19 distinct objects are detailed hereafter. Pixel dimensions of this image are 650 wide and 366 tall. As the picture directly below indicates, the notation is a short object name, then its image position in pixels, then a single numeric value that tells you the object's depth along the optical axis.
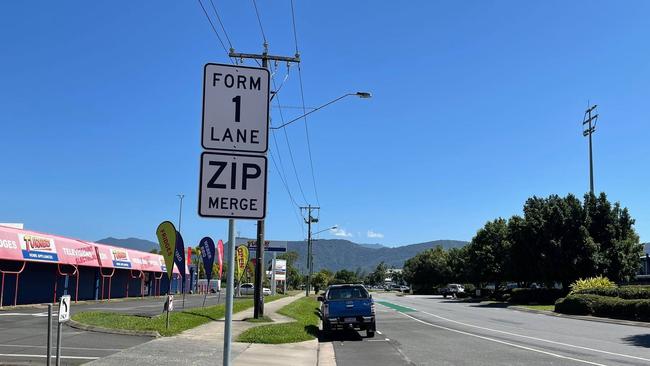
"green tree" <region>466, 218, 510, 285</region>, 59.59
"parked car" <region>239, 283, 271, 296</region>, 74.62
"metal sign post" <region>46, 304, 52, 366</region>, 7.13
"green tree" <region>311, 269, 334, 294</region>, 131.23
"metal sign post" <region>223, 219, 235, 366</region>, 4.37
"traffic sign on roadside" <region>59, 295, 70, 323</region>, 7.28
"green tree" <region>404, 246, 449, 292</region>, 99.59
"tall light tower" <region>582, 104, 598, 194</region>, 47.41
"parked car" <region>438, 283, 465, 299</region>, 69.12
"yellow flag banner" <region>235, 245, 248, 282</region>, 34.95
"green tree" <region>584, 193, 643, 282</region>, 43.25
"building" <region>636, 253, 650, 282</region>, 67.86
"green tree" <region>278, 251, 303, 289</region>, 143.75
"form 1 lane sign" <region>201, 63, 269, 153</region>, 4.59
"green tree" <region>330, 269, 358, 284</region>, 174.25
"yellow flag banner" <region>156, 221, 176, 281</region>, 17.30
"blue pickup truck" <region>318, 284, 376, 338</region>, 19.58
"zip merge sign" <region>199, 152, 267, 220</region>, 4.49
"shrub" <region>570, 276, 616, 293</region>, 38.92
